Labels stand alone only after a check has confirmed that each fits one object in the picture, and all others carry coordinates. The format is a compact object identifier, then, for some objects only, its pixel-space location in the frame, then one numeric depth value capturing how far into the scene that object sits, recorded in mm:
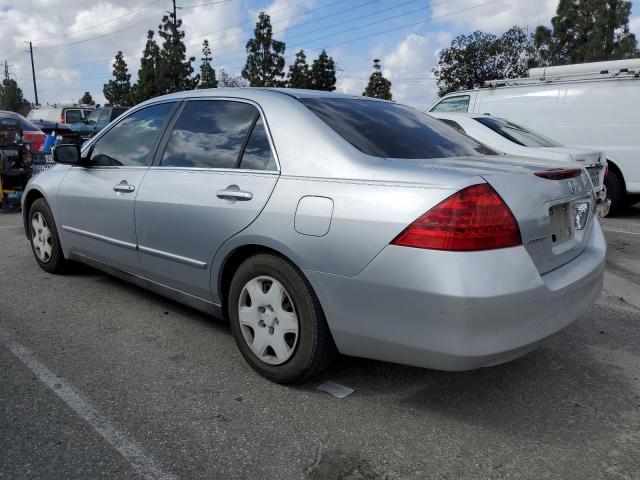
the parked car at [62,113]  21750
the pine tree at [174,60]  42219
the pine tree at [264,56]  38156
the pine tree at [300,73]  38594
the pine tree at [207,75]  45681
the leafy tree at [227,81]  56550
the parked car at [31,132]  10445
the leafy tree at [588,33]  28109
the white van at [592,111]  8742
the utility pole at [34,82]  59256
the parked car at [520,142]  6910
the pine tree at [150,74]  42438
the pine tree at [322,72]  39219
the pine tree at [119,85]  49156
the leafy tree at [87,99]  64562
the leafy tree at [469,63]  30547
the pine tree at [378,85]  40125
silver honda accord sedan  2357
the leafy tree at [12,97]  75500
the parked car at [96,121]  19359
